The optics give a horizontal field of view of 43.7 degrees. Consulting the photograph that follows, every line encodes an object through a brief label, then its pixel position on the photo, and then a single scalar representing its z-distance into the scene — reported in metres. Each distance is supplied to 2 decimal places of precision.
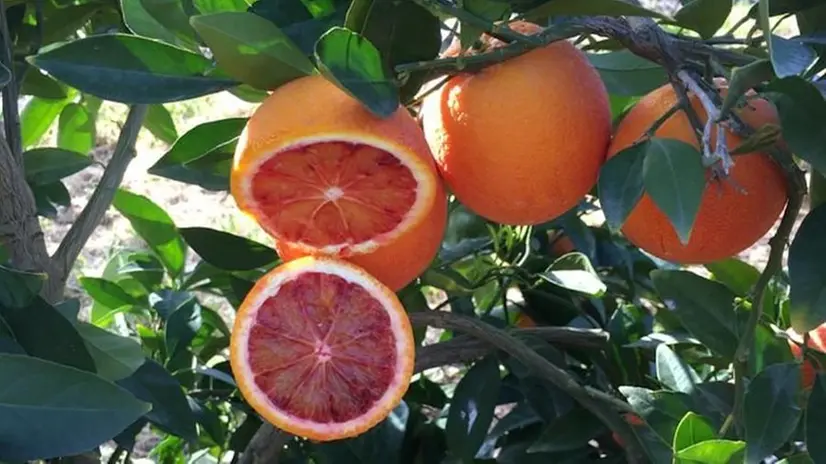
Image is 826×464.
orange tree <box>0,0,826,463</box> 0.45
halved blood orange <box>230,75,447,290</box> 0.48
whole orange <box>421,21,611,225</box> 0.50
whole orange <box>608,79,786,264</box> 0.50
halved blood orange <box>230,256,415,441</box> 0.56
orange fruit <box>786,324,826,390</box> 0.66
